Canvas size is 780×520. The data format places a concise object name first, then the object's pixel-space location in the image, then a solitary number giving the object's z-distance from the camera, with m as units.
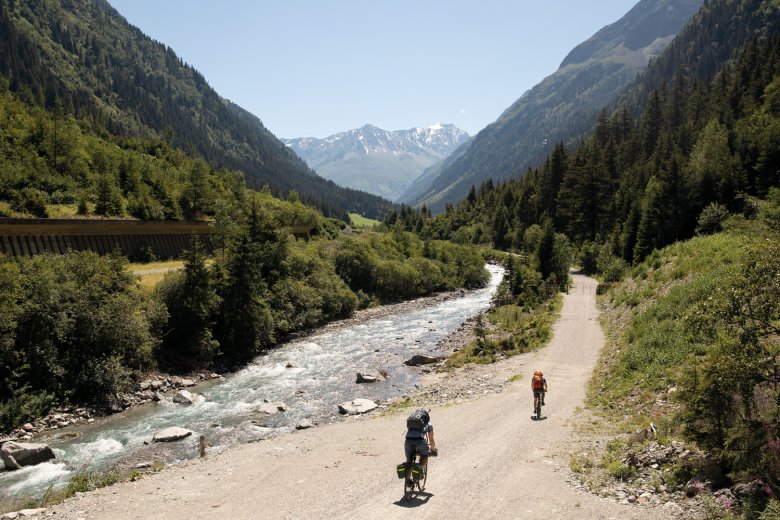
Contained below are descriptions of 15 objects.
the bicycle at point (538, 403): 19.98
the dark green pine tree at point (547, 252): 67.62
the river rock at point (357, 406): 26.24
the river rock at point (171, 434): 22.72
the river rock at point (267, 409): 26.91
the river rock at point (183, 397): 28.88
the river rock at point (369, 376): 32.91
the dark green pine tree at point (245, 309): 39.84
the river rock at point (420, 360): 37.44
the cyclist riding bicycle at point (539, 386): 19.80
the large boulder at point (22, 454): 19.39
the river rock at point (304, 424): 23.88
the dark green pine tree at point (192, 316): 36.31
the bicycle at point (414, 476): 12.21
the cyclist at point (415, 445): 12.23
